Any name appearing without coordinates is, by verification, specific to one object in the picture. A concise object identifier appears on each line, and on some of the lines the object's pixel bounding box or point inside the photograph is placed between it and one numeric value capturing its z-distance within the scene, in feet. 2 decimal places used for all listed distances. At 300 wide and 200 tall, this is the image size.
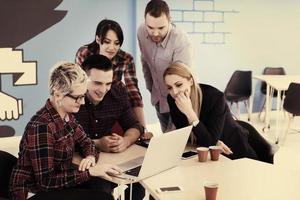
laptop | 6.86
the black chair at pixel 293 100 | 17.24
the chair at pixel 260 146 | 9.31
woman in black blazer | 8.71
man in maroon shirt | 8.63
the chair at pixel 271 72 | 21.76
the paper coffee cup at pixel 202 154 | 7.81
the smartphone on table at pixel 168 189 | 6.48
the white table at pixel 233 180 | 6.34
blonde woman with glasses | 6.76
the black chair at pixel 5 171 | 7.13
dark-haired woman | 10.75
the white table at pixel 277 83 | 18.40
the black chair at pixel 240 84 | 20.66
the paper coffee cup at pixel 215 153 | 7.88
